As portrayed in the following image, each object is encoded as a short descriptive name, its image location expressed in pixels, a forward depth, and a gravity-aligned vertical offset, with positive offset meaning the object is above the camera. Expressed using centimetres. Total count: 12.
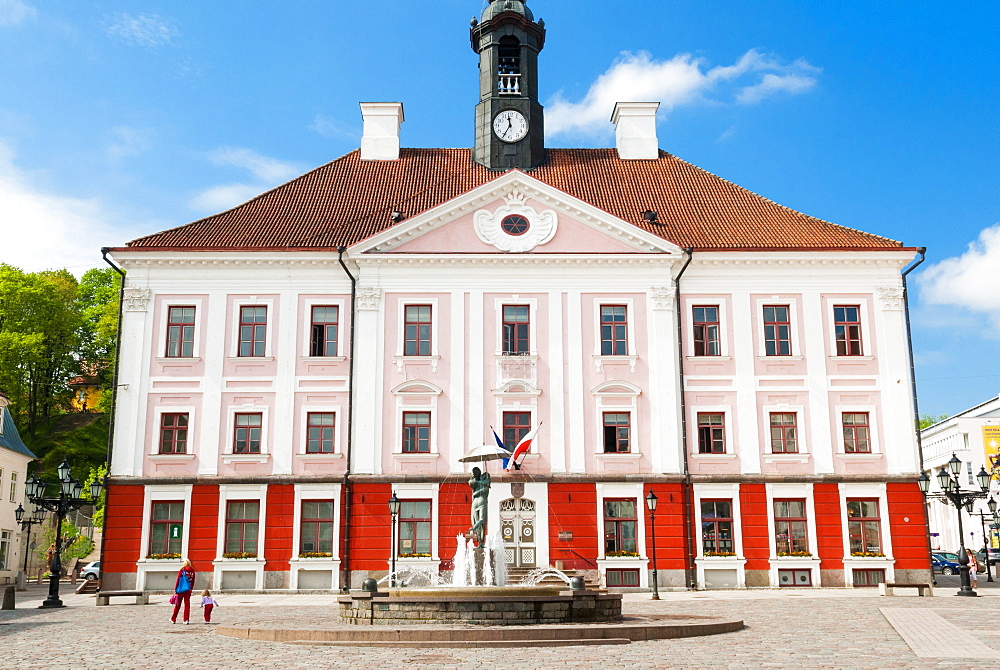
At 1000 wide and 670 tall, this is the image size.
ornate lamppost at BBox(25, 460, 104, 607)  2644 +76
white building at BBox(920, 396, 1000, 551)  6762 +541
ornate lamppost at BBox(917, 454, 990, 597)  2781 +100
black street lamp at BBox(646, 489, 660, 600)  2872 +50
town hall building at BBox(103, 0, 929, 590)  3203 +437
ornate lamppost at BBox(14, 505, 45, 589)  3111 +31
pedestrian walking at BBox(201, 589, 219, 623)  2006 -159
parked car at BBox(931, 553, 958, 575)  4794 -199
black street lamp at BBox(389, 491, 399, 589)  2971 +51
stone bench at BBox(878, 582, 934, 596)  2785 -182
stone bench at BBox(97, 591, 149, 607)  2656 -191
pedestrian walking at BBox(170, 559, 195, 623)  2002 -131
